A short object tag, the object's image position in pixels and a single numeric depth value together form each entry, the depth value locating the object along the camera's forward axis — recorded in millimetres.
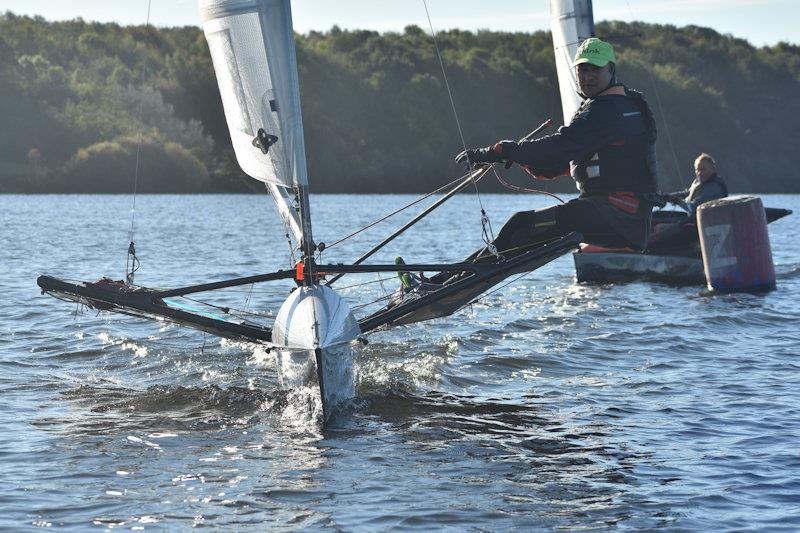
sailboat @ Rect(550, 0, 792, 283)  37719
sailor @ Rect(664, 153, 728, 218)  36687
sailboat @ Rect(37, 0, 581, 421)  17609
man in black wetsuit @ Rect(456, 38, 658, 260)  18375
